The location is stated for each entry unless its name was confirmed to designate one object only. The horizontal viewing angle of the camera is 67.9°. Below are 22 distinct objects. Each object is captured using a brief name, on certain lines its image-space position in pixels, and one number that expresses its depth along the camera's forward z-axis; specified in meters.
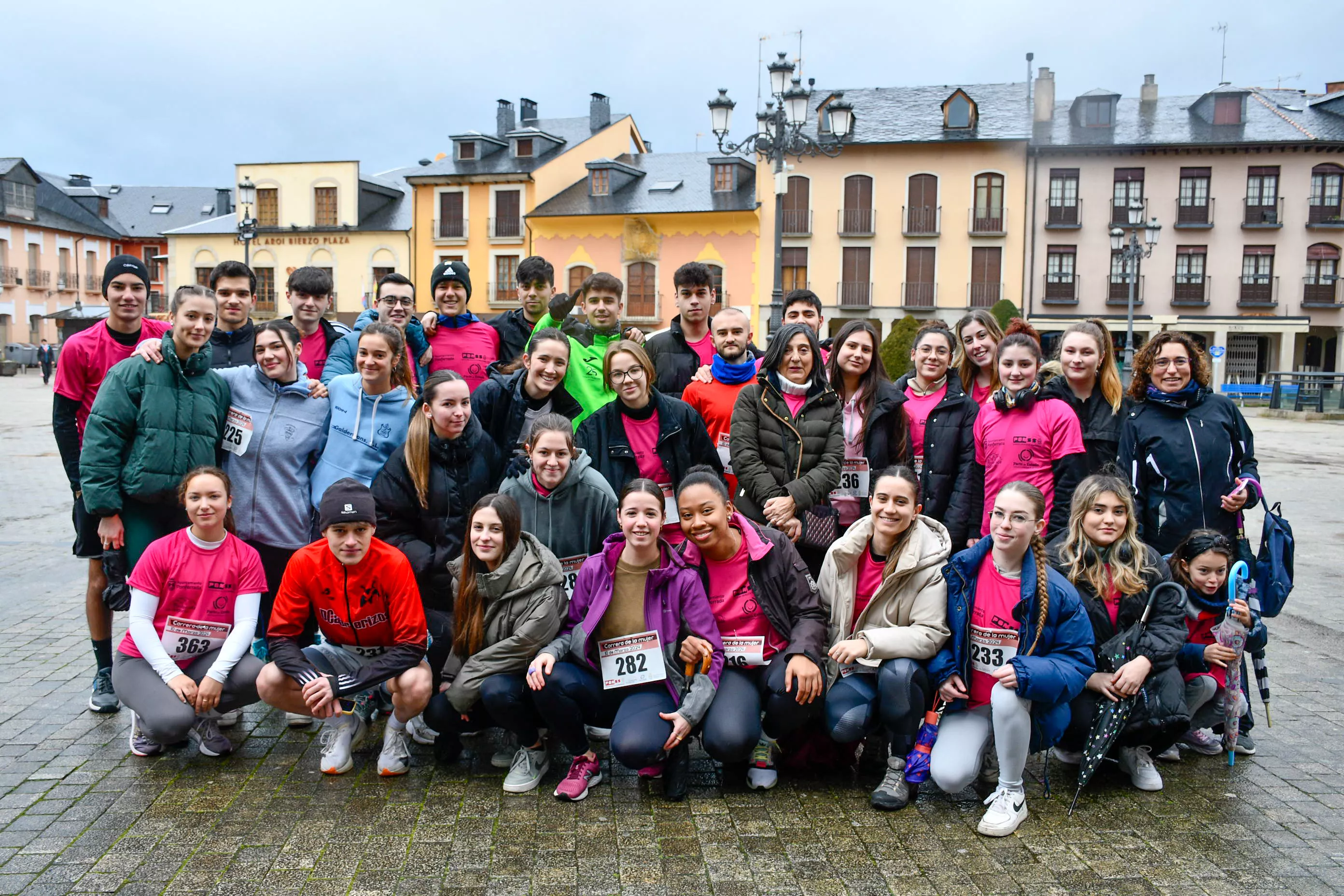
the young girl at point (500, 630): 4.29
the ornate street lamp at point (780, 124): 15.01
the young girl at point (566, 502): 4.75
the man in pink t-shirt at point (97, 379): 5.07
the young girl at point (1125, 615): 4.27
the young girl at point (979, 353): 5.95
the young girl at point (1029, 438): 5.07
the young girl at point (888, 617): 4.23
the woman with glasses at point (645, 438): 5.12
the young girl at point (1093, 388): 5.26
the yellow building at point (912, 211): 35.91
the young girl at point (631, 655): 4.19
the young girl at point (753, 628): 4.21
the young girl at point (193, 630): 4.40
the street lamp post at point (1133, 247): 28.88
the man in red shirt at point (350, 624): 4.30
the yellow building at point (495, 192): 39.81
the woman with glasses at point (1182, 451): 4.94
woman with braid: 4.03
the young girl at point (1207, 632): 4.54
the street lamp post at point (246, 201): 27.20
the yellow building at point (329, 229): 42.19
